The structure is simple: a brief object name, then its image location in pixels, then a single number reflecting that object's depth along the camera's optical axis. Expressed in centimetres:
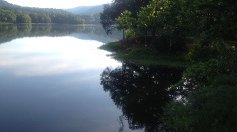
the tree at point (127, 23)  4331
